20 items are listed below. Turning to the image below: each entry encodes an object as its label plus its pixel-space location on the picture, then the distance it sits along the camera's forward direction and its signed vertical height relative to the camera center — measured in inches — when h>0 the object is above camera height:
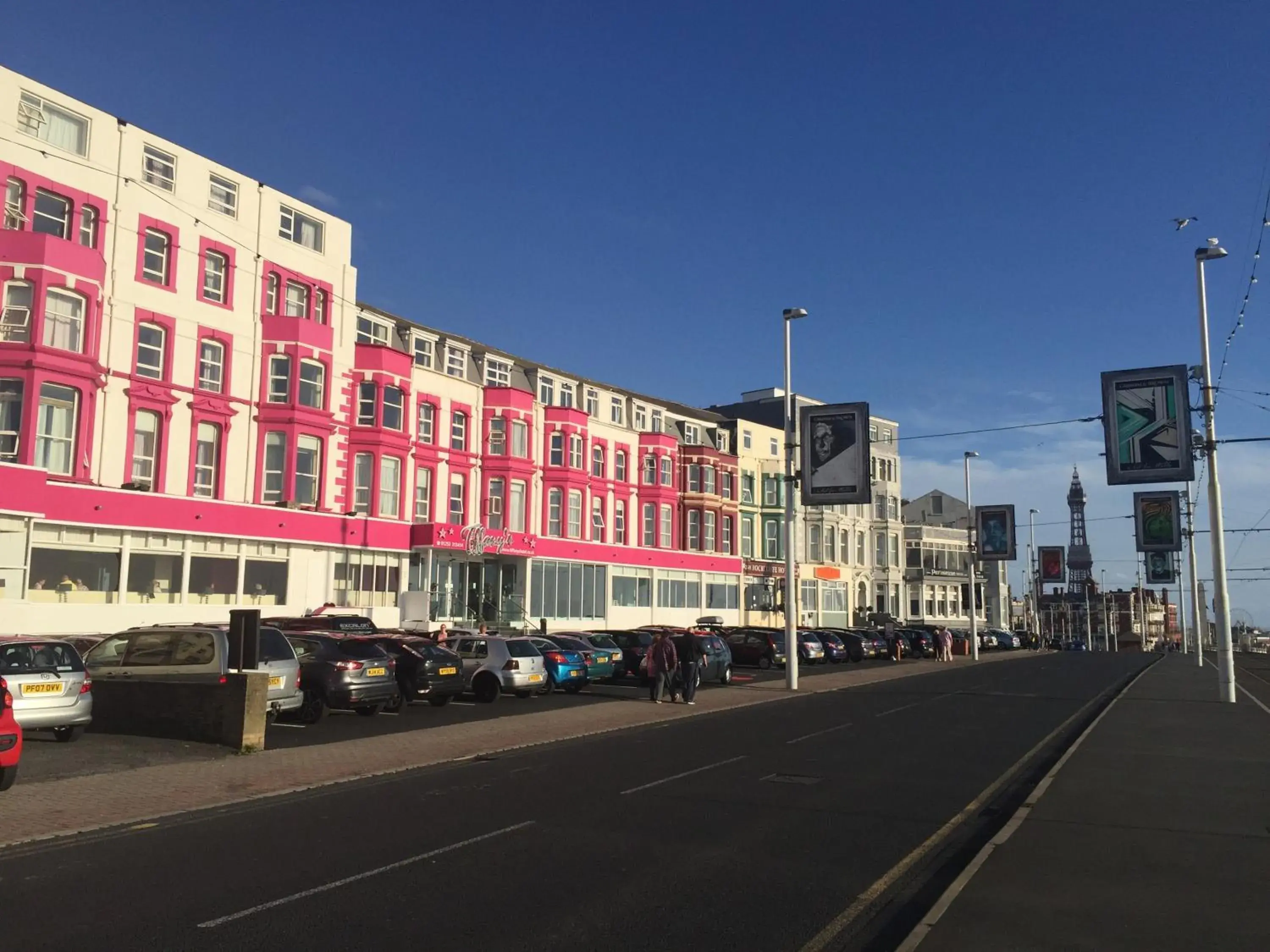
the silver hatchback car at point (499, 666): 922.1 -53.4
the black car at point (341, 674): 729.0 -48.9
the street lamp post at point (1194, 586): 1740.9 +48.7
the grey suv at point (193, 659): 636.1 -34.2
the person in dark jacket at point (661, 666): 927.0 -52.1
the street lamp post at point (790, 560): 1051.9 +50.0
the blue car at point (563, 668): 999.0 -59.3
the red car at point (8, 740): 427.2 -56.9
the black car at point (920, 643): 2130.9 -70.6
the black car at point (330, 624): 986.7 -18.2
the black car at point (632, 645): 1216.8 -45.1
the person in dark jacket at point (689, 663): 917.2 -49.3
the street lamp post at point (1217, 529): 913.5 +71.5
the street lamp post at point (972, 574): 1889.8 +65.6
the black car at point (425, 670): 828.6 -51.6
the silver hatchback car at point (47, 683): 548.4 -43.0
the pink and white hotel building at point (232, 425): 1075.3 +236.7
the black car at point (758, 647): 1533.0 -57.9
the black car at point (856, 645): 1876.2 -66.2
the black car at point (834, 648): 1764.3 -67.8
